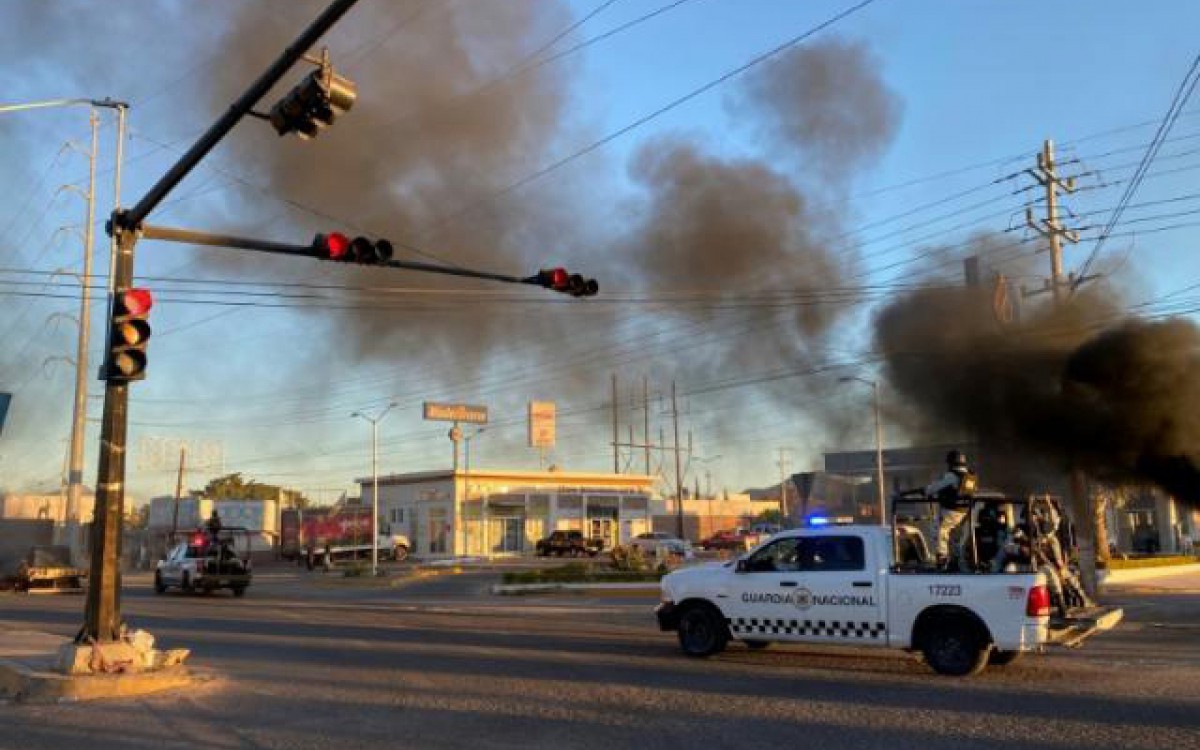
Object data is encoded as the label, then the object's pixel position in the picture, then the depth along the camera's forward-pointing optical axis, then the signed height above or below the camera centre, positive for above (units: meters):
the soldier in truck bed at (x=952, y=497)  10.22 +0.20
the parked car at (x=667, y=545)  44.25 -1.02
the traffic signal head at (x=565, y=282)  12.88 +3.18
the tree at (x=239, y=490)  103.26 +4.56
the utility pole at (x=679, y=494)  50.22 +1.46
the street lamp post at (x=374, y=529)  36.84 -0.01
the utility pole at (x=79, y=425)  38.34 +4.34
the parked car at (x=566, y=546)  49.97 -1.06
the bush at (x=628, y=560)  28.09 -1.07
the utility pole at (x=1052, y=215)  26.51 +8.35
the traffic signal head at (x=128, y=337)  9.84 +1.97
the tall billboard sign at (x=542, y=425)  66.75 +6.76
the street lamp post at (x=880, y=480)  32.48 +1.27
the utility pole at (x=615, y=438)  68.00 +5.88
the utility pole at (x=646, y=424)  70.75 +7.06
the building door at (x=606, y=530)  61.03 -0.38
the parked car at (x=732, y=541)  52.02 -1.09
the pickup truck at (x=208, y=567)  25.70 -0.90
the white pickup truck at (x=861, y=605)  9.29 -0.88
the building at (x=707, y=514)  79.50 +0.64
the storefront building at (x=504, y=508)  56.66 +1.05
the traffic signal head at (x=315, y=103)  7.77 +3.39
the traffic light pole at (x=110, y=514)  9.57 +0.21
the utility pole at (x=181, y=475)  54.59 +3.31
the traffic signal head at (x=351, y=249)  10.70 +3.07
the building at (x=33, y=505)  71.32 +2.39
